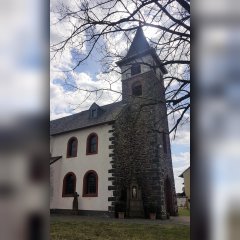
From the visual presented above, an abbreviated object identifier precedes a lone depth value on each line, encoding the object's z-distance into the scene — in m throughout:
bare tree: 4.09
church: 18.39
